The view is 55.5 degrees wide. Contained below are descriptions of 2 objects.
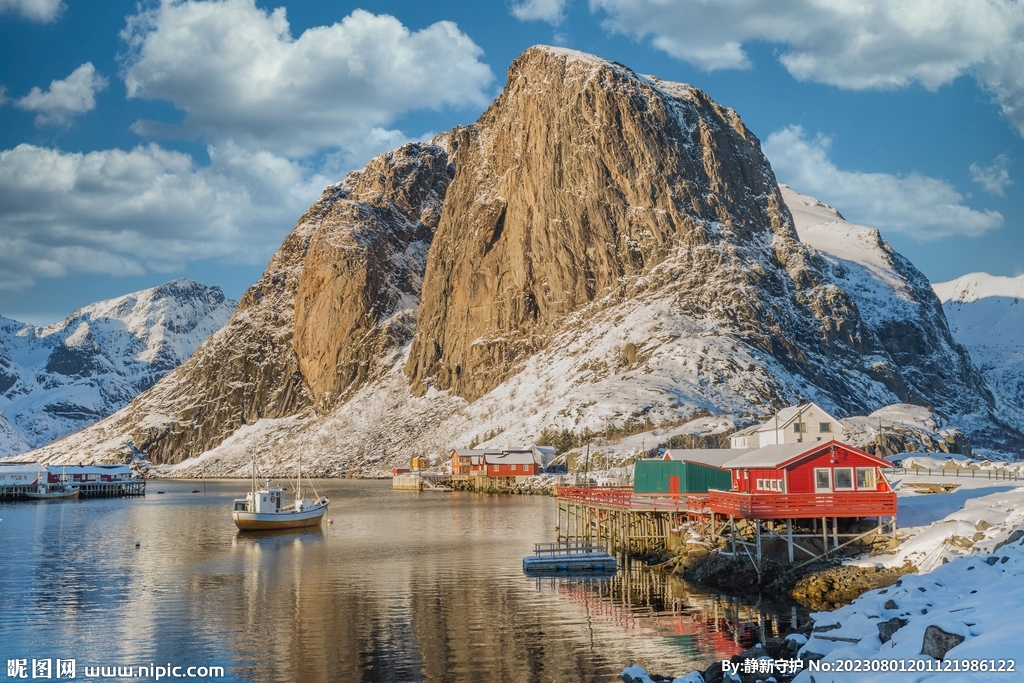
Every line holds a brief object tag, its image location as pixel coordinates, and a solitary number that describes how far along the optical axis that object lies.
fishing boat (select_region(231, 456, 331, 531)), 95.69
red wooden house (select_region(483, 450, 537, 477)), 163.75
